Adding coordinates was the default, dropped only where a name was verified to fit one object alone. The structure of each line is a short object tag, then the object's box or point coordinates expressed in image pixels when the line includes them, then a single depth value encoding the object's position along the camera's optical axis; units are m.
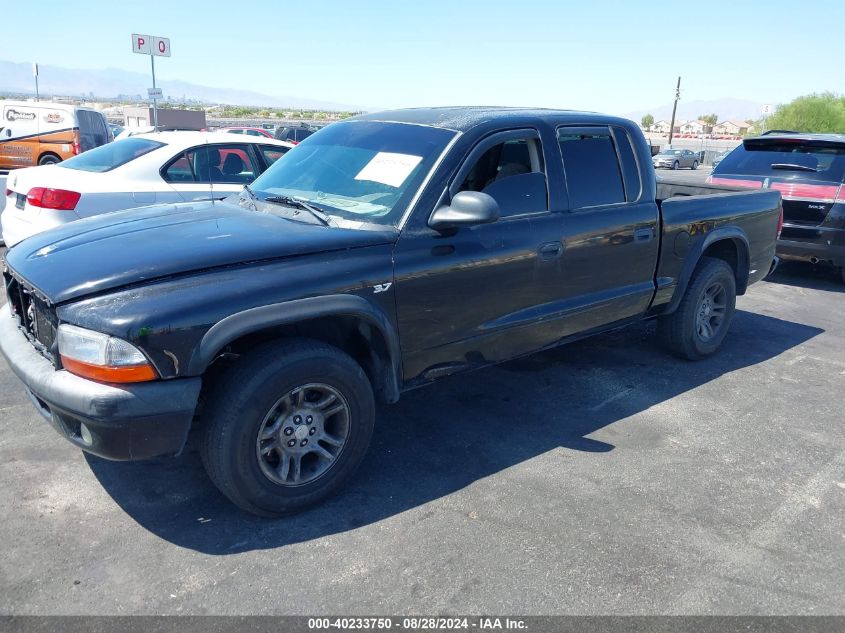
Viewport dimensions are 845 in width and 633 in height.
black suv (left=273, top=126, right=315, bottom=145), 19.38
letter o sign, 14.73
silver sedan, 37.06
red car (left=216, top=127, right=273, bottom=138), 24.11
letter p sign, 14.61
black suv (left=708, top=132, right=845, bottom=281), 7.79
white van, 16.00
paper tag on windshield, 3.59
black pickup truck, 2.71
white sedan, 6.11
